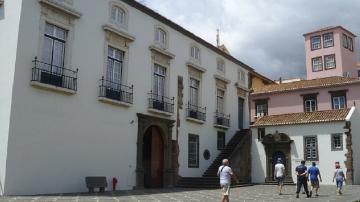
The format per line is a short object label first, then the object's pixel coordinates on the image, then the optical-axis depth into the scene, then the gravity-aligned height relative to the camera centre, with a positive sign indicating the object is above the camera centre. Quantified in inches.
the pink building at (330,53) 1692.9 +483.0
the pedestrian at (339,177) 688.7 -13.9
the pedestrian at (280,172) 723.4 -6.4
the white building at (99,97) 578.9 +119.7
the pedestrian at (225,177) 487.8 -11.8
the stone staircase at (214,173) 875.4 -12.8
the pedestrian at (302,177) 641.0 -12.9
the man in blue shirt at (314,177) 667.4 -13.2
